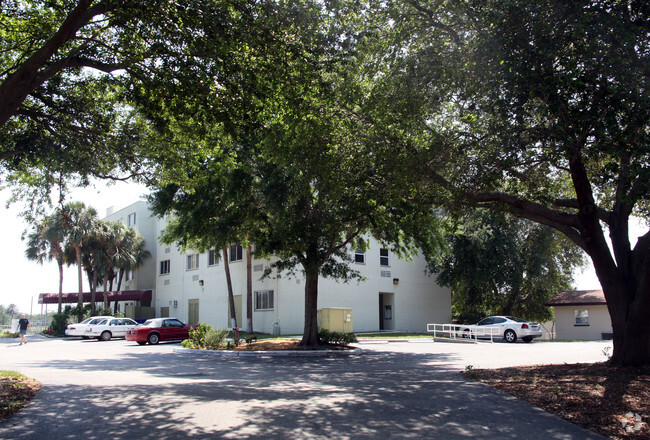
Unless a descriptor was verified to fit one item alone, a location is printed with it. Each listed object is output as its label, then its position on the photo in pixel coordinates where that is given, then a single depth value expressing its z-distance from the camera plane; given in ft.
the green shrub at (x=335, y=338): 68.33
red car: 86.28
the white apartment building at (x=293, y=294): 101.96
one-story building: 107.14
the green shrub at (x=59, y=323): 126.11
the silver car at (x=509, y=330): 85.97
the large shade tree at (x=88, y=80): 28.22
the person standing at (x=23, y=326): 86.92
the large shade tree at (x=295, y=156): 32.32
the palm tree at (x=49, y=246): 125.80
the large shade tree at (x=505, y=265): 111.65
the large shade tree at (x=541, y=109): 27.68
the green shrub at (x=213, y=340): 65.36
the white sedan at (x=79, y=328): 102.94
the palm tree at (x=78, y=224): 123.95
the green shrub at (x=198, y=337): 67.15
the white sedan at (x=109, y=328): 103.39
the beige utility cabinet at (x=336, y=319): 90.22
